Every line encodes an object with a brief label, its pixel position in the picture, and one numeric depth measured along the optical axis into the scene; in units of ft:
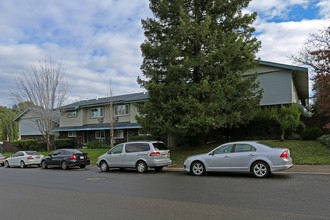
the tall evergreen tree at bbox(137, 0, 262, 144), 52.70
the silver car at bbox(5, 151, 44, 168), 67.56
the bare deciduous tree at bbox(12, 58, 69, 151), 90.74
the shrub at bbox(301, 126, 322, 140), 60.85
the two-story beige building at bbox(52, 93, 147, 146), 96.32
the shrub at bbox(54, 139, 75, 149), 104.73
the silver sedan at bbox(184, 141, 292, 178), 34.01
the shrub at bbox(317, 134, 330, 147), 52.39
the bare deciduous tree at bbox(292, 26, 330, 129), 46.01
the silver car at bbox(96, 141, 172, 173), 44.81
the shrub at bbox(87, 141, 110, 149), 94.14
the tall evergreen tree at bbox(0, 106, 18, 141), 162.30
